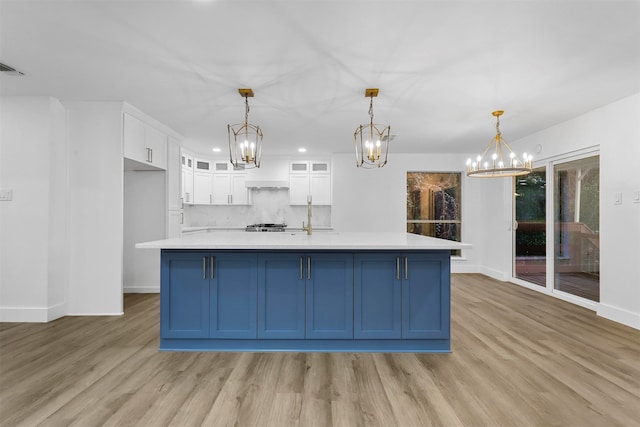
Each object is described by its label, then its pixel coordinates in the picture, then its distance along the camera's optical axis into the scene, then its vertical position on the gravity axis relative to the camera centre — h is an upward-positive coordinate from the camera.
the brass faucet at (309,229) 3.67 -0.20
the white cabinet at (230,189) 6.71 +0.45
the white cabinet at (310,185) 6.68 +0.53
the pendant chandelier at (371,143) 3.03 +0.63
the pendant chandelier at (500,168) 3.47 +0.49
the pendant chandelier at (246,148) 3.04 +0.59
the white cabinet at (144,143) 3.90 +0.88
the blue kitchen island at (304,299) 2.83 -0.76
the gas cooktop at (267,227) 6.36 -0.32
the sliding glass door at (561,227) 4.23 -0.22
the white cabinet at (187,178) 6.04 +0.62
